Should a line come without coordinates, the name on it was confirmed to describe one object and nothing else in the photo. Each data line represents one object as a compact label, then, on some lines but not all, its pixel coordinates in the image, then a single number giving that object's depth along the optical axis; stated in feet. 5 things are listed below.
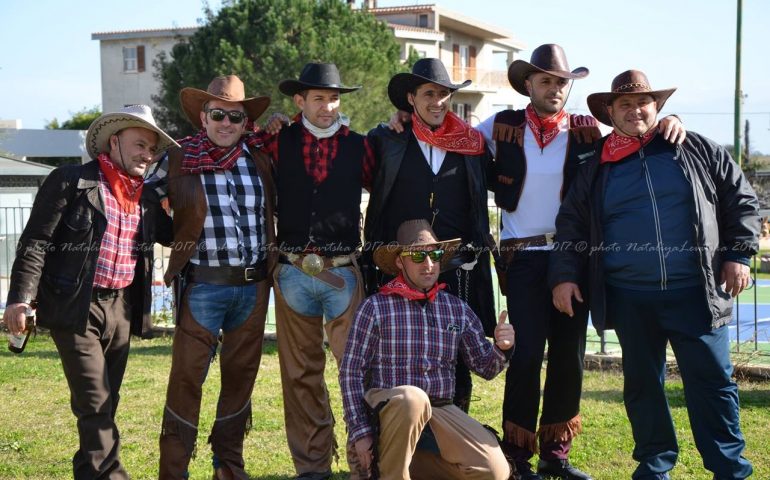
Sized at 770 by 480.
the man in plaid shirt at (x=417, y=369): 13.23
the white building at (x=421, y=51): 136.67
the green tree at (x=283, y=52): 88.79
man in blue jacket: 14.05
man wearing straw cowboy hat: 13.51
